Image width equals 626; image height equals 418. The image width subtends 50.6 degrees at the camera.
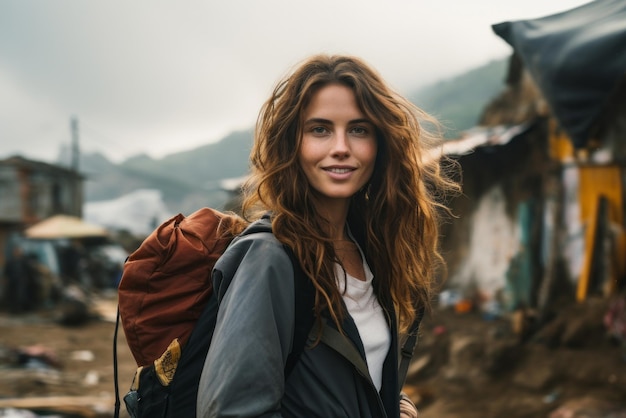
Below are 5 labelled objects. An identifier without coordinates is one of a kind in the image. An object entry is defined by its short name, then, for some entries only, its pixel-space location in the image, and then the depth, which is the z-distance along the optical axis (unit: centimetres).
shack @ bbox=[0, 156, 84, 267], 2653
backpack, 154
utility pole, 3475
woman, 141
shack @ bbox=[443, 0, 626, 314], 350
